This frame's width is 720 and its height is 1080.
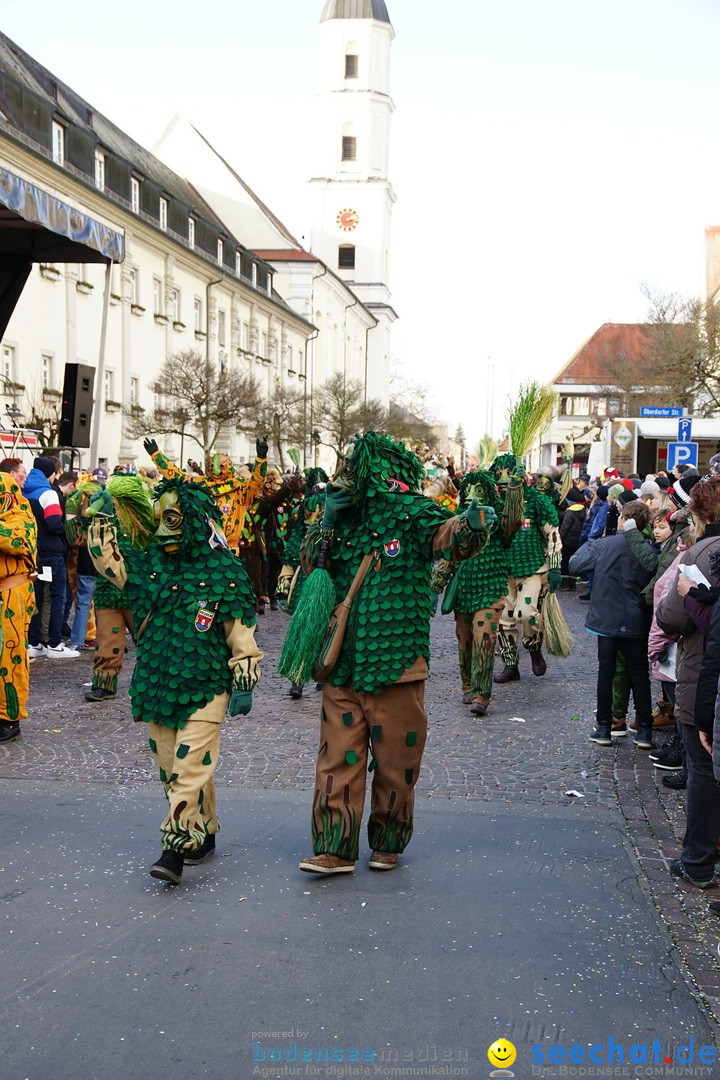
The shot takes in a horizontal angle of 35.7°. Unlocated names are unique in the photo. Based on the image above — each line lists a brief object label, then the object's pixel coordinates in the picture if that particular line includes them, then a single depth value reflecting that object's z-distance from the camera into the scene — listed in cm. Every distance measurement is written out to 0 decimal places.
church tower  7644
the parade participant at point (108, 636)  913
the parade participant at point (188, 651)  497
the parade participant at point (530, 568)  1042
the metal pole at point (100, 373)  1181
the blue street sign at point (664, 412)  2087
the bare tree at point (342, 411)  4834
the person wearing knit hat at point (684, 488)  767
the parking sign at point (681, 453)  1803
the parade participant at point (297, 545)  972
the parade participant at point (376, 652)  505
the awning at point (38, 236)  1122
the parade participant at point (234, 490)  1388
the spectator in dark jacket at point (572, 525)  1956
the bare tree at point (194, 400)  3195
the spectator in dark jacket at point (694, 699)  501
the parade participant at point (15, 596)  744
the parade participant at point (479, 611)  912
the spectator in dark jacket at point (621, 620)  754
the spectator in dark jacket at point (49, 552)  1076
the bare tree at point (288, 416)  3934
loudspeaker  1345
